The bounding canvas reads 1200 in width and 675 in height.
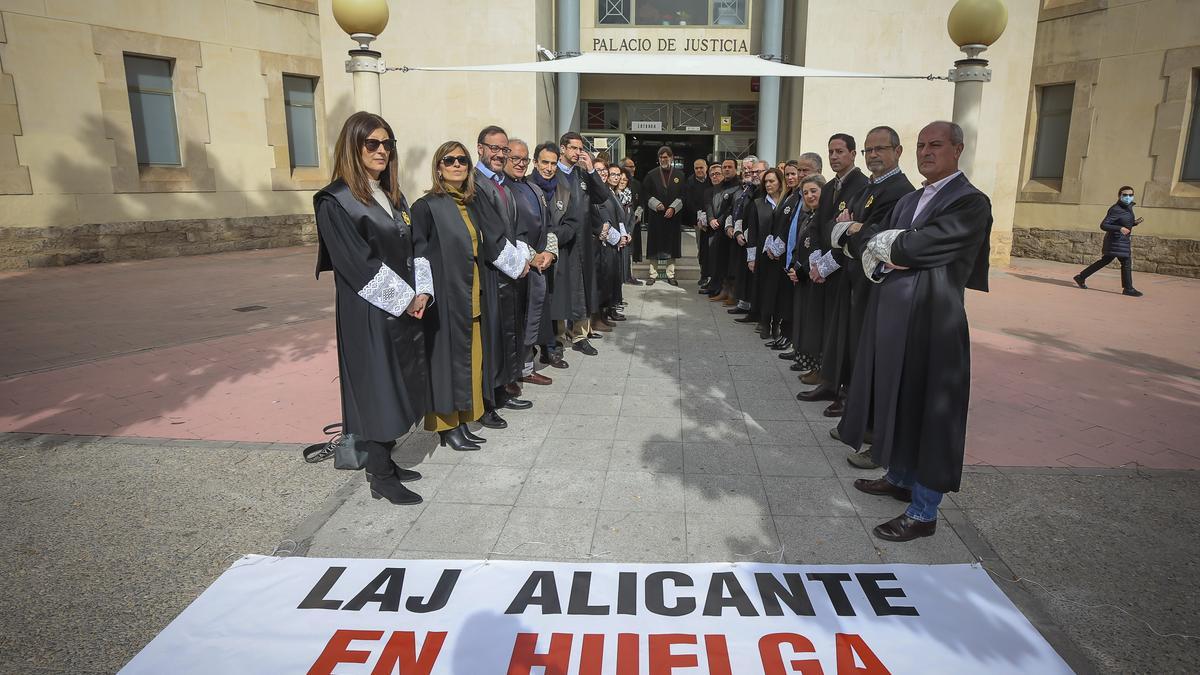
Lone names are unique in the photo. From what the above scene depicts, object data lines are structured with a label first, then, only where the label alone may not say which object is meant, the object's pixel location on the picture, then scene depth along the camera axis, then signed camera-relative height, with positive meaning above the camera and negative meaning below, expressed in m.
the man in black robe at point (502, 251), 4.75 -0.48
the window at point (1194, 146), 12.96 +0.66
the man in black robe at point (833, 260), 5.11 -0.58
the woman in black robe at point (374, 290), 3.46 -0.55
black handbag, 4.10 -1.56
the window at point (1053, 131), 15.17 +1.09
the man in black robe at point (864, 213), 4.28 -0.19
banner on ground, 2.58 -1.69
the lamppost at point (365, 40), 5.96 +1.17
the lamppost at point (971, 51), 5.57 +1.06
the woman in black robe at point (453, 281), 4.31 -0.61
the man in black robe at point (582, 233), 6.64 -0.51
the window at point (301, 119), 15.98 +1.31
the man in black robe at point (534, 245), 5.47 -0.53
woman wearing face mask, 10.92 -0.72
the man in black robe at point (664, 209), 11.05 -0.43
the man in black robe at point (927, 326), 3.23 -0.66
